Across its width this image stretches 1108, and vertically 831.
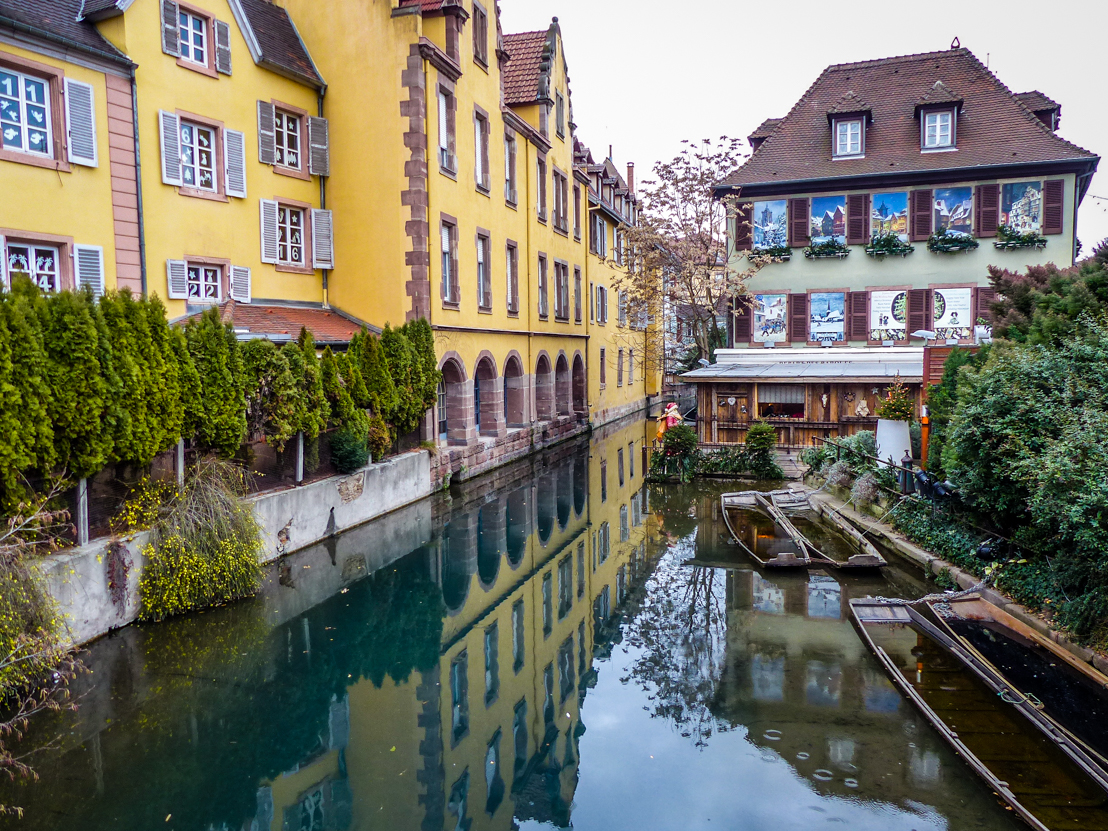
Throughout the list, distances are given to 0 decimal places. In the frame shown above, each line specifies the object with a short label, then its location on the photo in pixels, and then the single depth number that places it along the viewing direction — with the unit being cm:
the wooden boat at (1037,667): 749
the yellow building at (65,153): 1372
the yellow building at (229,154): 1612
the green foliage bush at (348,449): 1513
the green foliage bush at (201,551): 1028
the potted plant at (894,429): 1652
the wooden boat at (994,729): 612
